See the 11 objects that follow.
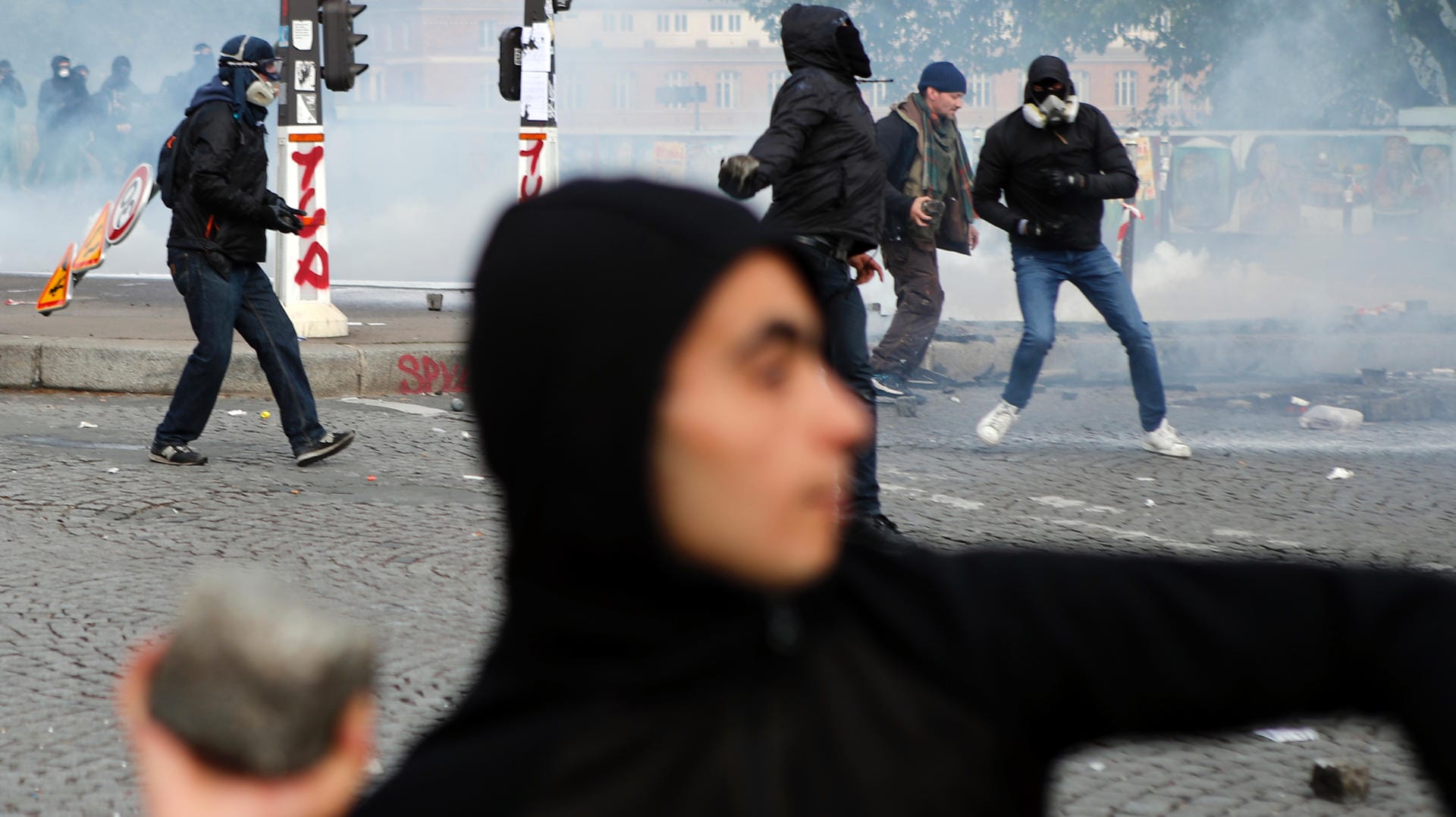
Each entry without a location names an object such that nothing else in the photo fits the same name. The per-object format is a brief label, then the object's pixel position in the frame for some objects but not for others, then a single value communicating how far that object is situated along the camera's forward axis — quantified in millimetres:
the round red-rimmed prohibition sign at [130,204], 15242
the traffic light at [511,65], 23000
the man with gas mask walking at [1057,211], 14750
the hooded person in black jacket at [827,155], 12062
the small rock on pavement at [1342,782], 6621
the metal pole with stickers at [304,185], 19844
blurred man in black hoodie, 2039
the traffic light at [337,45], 20781
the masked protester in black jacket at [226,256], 13453
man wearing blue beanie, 18906
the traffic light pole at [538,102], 22328
